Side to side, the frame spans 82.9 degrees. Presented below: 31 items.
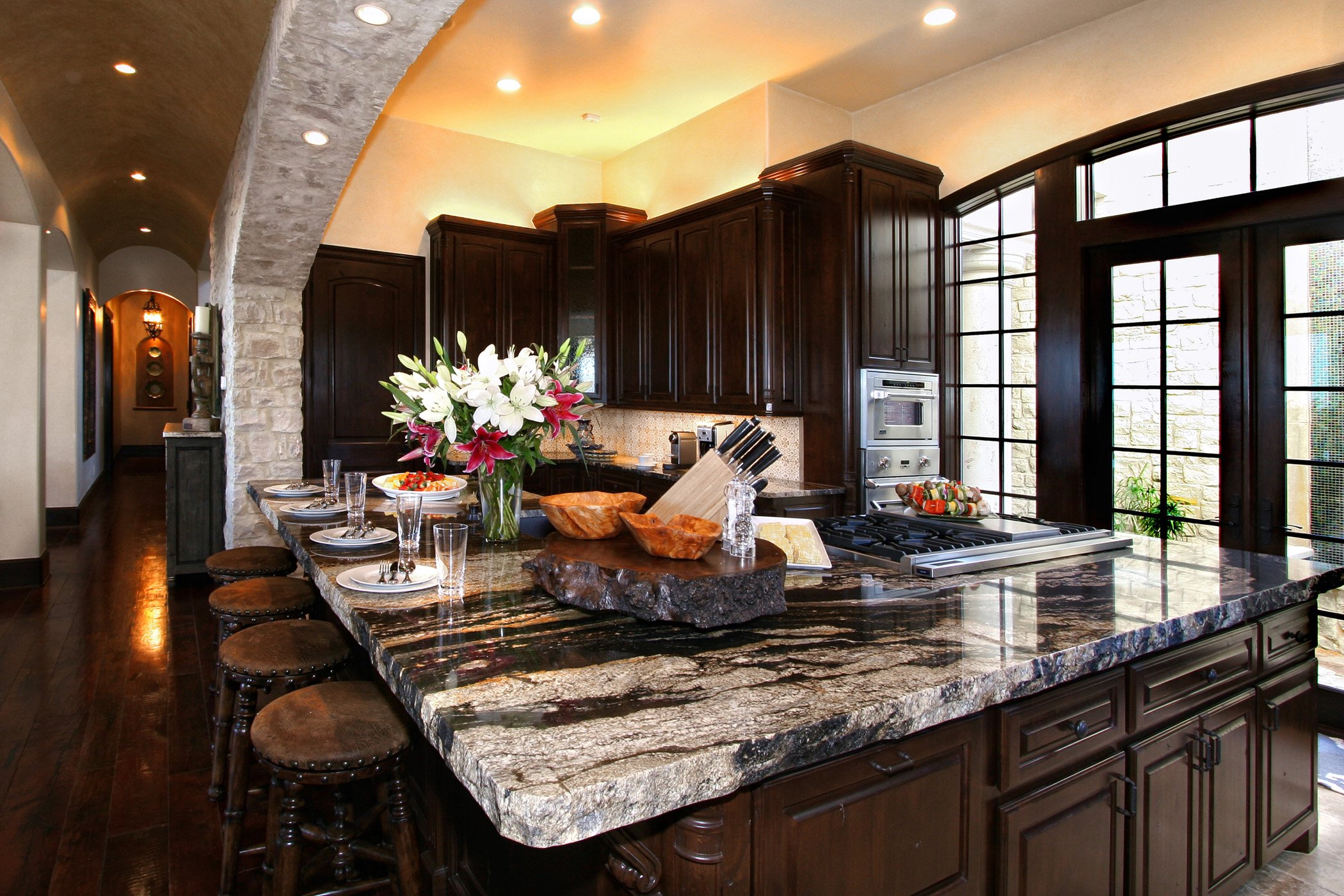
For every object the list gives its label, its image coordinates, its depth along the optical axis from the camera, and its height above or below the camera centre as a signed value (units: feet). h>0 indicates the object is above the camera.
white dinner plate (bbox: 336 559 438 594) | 5.26 -0.97
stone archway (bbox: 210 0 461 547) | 8.02 +4.10
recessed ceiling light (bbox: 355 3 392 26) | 7.39 +4.24
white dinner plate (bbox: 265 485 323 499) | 10.27 -0.63
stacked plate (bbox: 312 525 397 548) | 6.86 -0.87
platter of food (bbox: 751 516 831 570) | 6.29 -0.84
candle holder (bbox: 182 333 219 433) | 20.70 +1.94
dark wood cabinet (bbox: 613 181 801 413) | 15.11 +2.93
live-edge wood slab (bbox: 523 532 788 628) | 4.42 -0.86
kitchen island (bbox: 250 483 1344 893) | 3.01 -1.25
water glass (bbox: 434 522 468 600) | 5.16 -0.76
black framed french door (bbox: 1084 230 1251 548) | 11.39 +0.79
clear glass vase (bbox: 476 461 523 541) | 7.30 -0.55
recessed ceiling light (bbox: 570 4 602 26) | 13.07 +7.44
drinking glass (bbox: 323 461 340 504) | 9.36 -0.44
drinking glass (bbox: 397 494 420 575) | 5.49 -0.64
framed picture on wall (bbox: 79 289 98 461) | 29.71 +3.14
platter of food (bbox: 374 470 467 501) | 9.63 -0.52
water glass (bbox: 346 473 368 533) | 7.33 -0.50
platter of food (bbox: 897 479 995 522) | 7.98 -0.65
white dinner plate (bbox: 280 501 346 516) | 8.54 -0.74
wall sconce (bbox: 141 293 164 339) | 45.98 +7.76
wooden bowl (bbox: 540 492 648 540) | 5.51 -0.53
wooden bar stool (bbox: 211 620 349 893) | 6.18 -1.83
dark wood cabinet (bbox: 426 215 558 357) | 18.06 +3.90
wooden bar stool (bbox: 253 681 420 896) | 4.75 -1.98
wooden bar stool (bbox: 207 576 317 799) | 7.81 -1.69
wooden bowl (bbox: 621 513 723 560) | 4.74 -0.61
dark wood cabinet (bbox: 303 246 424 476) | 17.28 +2.36
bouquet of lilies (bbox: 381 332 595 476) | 6.42 +0.34
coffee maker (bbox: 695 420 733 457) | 15.97 +0.18
